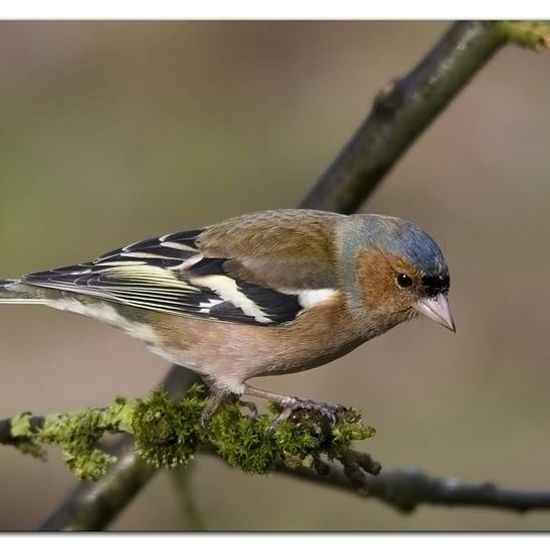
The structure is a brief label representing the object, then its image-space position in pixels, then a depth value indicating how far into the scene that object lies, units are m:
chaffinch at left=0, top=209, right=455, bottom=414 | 4.88
